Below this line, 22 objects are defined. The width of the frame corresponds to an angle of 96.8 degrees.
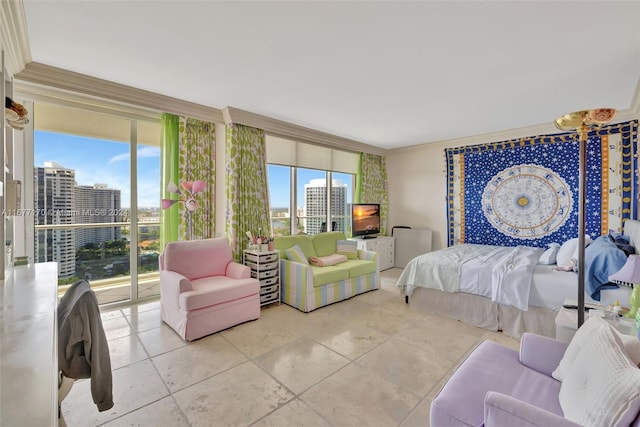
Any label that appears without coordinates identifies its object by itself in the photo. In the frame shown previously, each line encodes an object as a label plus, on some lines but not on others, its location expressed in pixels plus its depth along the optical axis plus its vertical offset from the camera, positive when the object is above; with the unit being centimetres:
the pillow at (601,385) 92 -64
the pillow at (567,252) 313 -48
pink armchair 273 -78
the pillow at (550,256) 339 -56
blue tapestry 376 +35
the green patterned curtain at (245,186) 371 +36
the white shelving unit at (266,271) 354 -75
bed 272 -81
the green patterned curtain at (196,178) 352 +45
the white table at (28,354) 59 -41
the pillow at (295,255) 382 -58
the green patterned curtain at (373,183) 574 +60
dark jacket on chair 127 -61
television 535 -16
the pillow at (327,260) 398 -69
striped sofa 351 -85
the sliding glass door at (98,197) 303 +19
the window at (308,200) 462 +22
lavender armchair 107 -86
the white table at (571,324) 188 -78
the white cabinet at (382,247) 520 -68
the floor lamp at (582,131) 163 +48
